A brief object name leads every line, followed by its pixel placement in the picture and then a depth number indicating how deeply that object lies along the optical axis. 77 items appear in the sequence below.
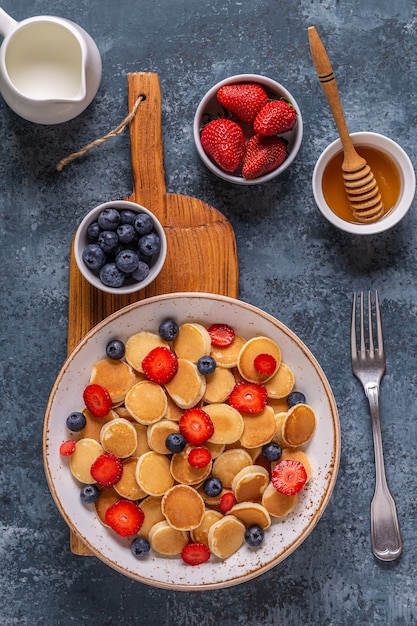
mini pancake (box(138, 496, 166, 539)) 1.05
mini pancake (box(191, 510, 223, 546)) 1.05
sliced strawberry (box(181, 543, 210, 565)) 1.04
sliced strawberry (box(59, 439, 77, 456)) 1.04
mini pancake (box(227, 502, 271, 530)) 1.04
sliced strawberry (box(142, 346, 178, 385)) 1.04
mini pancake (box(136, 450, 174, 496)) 1.04
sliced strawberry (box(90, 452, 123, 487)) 1.03
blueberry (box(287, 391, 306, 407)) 1.05
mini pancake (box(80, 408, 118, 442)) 1.05
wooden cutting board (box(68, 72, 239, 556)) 1.08
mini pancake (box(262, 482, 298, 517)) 1.04
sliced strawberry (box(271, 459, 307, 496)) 1.03
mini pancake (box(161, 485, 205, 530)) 1.04
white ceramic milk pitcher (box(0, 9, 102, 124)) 1.03
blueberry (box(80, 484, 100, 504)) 1.04
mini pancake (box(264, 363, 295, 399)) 1.05
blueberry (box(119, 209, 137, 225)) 1.03
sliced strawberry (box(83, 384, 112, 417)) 1.04
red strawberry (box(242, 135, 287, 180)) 1.05
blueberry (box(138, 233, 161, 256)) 1.02
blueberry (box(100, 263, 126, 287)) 1.02
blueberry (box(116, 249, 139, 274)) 1.01
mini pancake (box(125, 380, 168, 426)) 1.04
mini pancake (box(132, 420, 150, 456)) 1.05
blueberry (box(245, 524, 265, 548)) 1.04
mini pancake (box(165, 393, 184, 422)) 1.05
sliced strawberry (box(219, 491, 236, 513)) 1.04
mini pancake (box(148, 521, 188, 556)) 1.04
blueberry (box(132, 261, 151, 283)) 1.02
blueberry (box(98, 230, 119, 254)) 1.02
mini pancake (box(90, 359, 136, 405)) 1.05
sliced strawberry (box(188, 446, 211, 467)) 1.03
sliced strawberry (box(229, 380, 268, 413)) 1.04
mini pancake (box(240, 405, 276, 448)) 1.04
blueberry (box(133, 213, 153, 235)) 1.02
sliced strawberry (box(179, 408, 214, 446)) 1.03
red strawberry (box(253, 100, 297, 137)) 1.04
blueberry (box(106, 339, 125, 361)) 1.04
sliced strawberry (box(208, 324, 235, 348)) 1.05
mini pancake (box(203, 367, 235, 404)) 1.05
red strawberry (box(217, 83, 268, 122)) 1.05
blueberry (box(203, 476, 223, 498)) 1.04
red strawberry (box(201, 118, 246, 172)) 1.05
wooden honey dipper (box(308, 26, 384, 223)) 1.03
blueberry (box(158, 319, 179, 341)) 1.04
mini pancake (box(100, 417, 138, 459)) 1.04
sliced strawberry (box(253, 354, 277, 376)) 1.04
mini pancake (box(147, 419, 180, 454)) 1.04
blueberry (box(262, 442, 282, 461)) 1.04
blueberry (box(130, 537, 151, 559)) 1.04
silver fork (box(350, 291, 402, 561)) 1.08
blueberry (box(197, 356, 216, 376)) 1.03
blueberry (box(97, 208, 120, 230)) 1.02
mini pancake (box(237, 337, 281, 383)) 1.04
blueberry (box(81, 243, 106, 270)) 1.02
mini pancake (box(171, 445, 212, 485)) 1.04
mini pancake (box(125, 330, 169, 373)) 1.05
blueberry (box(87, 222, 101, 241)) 1.03
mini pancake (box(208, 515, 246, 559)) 1.04
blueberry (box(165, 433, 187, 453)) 1.03
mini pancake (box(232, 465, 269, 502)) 1.04
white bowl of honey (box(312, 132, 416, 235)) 1.06
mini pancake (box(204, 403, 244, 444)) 1.04
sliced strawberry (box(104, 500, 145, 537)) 1.03
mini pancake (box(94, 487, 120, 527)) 1.05
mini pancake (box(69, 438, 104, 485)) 1.04
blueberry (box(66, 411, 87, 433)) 1.04
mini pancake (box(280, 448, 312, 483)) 1.05
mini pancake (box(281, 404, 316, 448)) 1.04
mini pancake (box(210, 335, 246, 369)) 1.05
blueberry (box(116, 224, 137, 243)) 1.02
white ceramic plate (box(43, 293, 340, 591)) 1.04
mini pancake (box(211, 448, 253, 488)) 1.05
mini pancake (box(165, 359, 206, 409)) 1.04
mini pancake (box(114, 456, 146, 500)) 1.04
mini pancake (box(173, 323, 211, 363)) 1.04
